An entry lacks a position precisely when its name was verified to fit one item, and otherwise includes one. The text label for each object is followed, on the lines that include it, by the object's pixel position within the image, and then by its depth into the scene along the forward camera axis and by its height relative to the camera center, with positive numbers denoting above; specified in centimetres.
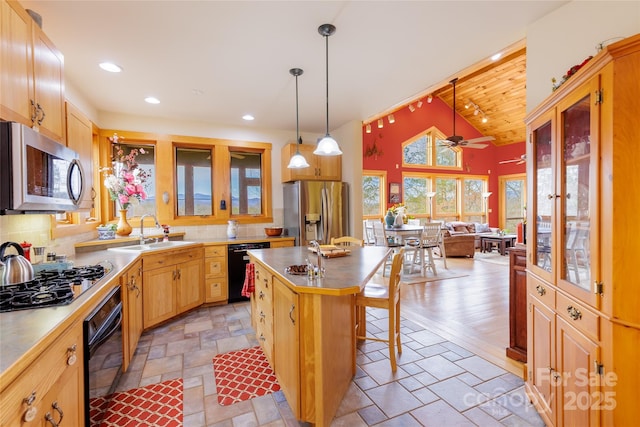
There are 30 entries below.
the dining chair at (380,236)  543 -50
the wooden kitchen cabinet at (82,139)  245 +69
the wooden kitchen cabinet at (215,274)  379 -84
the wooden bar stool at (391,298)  222 -70
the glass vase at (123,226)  345 -16
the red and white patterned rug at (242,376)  202 -128
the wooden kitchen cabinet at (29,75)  142 +80
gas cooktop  130 -39
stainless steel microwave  136 +23
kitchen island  159 -75
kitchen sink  316 -39
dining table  540 -41
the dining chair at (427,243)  522 -63
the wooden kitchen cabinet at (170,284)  296 -81
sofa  704 -86
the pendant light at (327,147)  258 +58
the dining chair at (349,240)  339 -35
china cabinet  109 -17
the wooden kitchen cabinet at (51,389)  83 -60
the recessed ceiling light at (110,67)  254 +132
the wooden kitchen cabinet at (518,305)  228 -78
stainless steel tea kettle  155 -30
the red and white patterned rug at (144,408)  175 -128
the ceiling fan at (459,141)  624 +151
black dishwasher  390 -76
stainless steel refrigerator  419 +0
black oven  139 -75
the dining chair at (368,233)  612 -56
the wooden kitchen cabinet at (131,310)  219 -82
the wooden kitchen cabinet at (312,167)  444 +69
